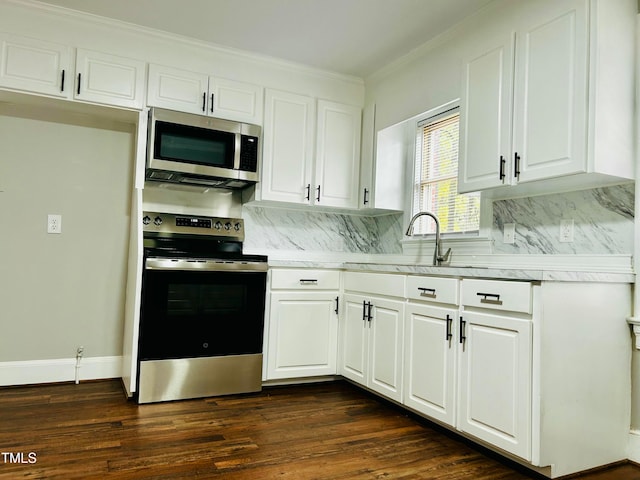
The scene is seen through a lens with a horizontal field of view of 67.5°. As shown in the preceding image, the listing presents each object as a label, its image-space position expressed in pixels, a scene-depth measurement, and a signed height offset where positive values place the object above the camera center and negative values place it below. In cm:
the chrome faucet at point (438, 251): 312 +6
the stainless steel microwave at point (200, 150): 310 +68
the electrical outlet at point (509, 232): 274 +18
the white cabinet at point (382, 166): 364 +71
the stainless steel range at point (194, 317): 287 -42
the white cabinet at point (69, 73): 279 +105
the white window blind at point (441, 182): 319 +57
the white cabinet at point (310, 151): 349 +79
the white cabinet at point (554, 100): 208 +78
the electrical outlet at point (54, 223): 323 +15
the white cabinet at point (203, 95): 315 +107
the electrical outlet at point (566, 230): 242 +18
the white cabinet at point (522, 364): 193 -45
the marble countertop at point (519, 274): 193 -5
